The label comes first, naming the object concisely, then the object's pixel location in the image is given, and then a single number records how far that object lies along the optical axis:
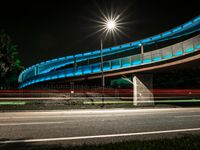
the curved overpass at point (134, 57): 19.56
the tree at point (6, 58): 26.08
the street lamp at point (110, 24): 19.34
